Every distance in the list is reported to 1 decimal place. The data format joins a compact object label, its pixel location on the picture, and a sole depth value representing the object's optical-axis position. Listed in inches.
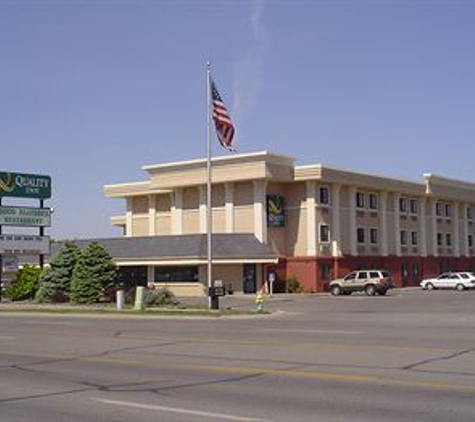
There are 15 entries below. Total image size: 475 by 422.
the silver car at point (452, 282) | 2522.1
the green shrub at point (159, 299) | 1644.9
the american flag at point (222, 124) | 1434.5
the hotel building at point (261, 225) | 2410.2
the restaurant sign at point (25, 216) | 2068.2
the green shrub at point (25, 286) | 2100.1
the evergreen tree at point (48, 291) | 1958.7
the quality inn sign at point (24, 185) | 2057.1
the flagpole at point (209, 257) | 1488.7
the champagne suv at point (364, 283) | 2204.4
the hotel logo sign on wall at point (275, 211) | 2482.8
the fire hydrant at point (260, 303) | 1482.5
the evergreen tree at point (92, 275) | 1887.3
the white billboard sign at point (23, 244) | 2073.1
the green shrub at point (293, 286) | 2437.3
